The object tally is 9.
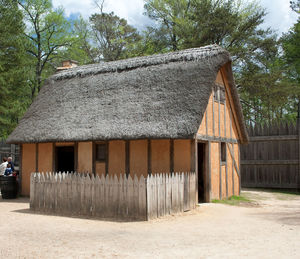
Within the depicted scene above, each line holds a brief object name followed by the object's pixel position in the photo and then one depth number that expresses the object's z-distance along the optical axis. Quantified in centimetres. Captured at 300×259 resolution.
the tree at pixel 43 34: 3058
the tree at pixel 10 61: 2323
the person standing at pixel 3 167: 1577
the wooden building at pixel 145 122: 1218
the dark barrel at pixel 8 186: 1463
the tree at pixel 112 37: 3291
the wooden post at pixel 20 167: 1572
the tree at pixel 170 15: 2905
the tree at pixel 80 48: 3338
